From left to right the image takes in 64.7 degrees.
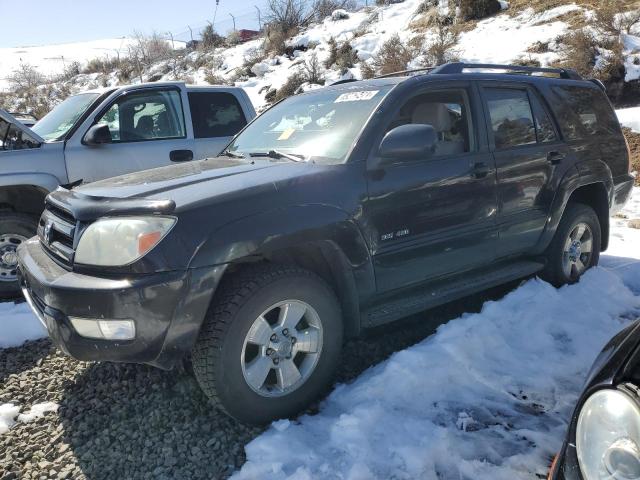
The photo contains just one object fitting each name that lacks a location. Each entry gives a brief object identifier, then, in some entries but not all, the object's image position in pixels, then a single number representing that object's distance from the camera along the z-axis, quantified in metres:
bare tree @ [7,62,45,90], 33.78
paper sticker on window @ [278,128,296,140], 3.45
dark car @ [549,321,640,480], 1.32
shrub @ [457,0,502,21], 18.09
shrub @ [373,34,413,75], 15.74
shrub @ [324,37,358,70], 18.62
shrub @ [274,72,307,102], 17.41
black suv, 2.33
